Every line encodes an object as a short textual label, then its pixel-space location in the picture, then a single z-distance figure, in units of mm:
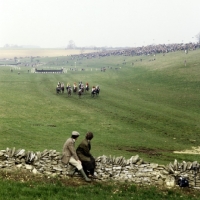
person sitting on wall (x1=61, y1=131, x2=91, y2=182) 13758
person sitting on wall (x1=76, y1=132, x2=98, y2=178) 14070
